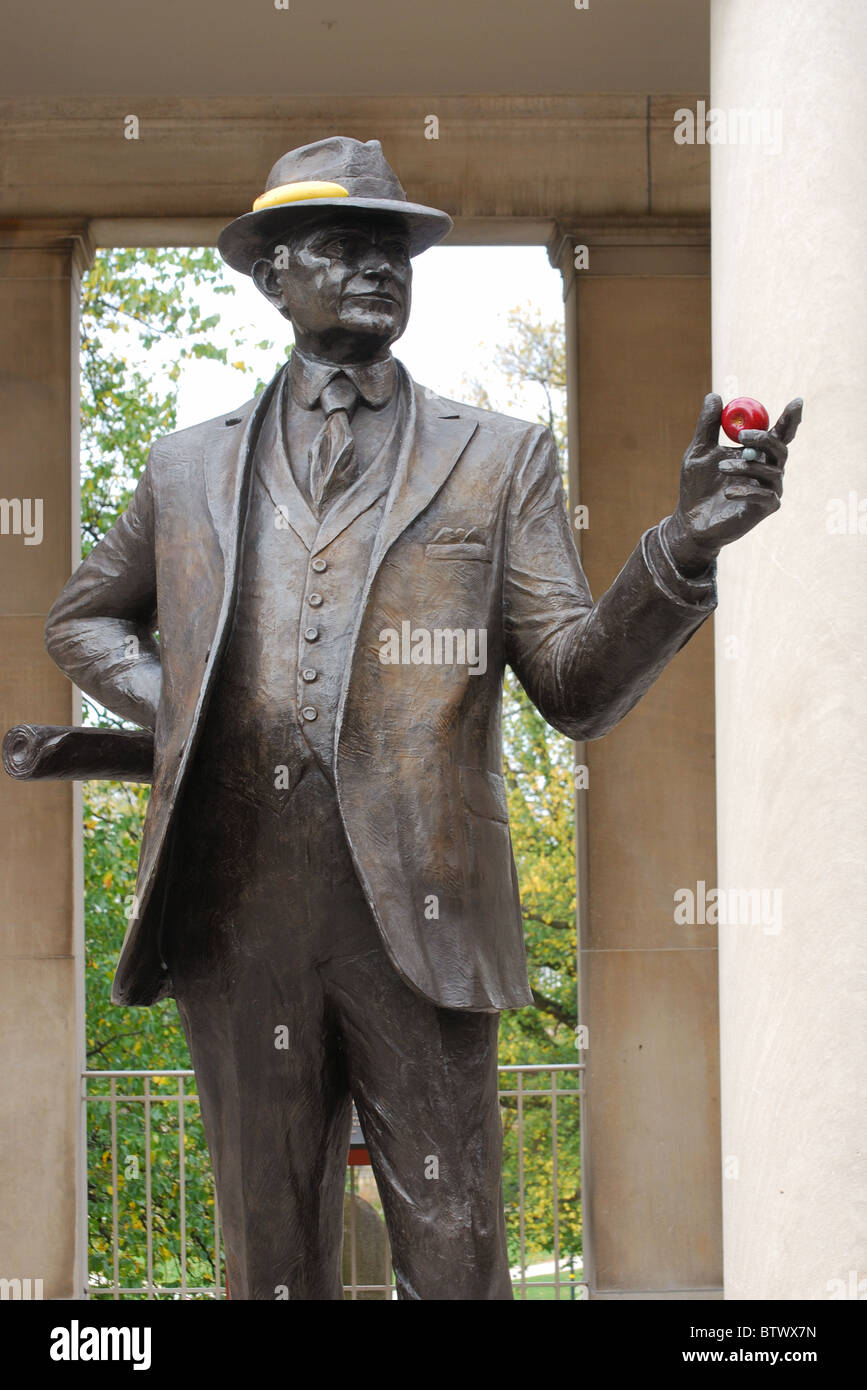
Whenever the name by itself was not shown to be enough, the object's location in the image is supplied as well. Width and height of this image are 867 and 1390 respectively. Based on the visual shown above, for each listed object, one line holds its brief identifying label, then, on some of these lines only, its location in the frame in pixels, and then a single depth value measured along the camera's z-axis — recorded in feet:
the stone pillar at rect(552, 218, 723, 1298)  38.29
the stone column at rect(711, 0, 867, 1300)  19.95
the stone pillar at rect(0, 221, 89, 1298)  37.65
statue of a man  13.51
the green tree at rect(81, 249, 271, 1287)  65.31
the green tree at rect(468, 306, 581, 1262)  79.05
